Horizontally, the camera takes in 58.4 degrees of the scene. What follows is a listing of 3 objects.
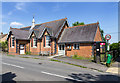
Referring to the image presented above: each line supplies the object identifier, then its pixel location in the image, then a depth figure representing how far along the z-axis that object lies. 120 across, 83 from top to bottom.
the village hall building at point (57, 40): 19.34
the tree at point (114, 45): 26.95
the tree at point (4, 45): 30.81
